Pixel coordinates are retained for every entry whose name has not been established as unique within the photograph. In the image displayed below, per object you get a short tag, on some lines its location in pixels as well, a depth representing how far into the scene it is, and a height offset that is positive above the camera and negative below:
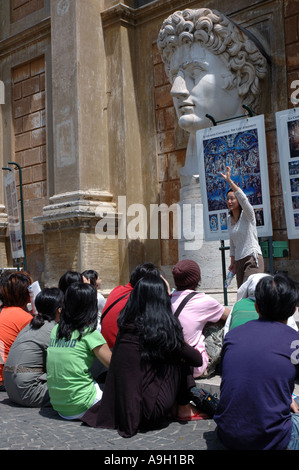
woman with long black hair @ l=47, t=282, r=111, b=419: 4.27 -0.65
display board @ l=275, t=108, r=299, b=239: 6.34 +1.11
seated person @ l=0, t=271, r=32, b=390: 5.46 -0.37
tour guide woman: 5.71 +0.25
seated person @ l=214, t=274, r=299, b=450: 3.06 -0.66
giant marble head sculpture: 8.03 +2.86
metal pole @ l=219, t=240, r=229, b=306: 6.82 +0.08
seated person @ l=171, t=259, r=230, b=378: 4.63 -0.43
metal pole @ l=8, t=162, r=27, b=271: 10.35 +0.77
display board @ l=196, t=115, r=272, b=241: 6.65 +1.16
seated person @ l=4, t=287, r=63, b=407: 4.80 -0.78
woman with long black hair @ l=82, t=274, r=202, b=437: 3.84 -0.68
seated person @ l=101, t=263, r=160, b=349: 5.11 -0.41
